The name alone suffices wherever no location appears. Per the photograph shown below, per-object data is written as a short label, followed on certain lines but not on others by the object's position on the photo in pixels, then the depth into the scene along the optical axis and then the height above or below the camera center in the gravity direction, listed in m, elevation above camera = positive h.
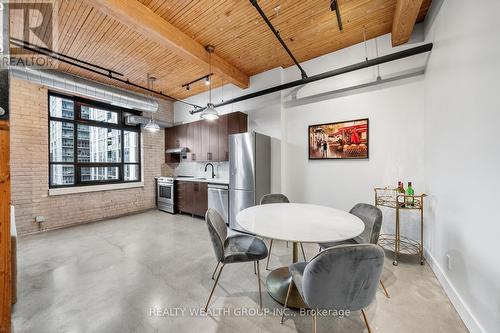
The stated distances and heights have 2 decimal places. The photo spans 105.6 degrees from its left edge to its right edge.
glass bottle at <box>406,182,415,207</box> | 2.67 -0.47
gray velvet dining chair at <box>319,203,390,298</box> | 1.89 -0.63
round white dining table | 1.50 -0.55
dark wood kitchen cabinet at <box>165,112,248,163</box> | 4.46 +0.79
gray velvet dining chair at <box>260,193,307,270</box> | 2.85 -0.53
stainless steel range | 5.40 -0.85
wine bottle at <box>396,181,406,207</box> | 2.68 -0.38
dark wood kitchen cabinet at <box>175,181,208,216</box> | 4.78 -0.86
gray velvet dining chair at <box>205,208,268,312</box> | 1.74 -0.86
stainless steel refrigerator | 3.73 -0.11
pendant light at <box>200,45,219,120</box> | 3.20 +0.92
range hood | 5.55 +0.44
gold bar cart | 2.61 -0.77
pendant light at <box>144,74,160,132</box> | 4.53 +0.97
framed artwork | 3.24 +0.44
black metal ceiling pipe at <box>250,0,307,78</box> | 1.97 +1.69
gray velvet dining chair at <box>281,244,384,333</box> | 1.13 -0.69
